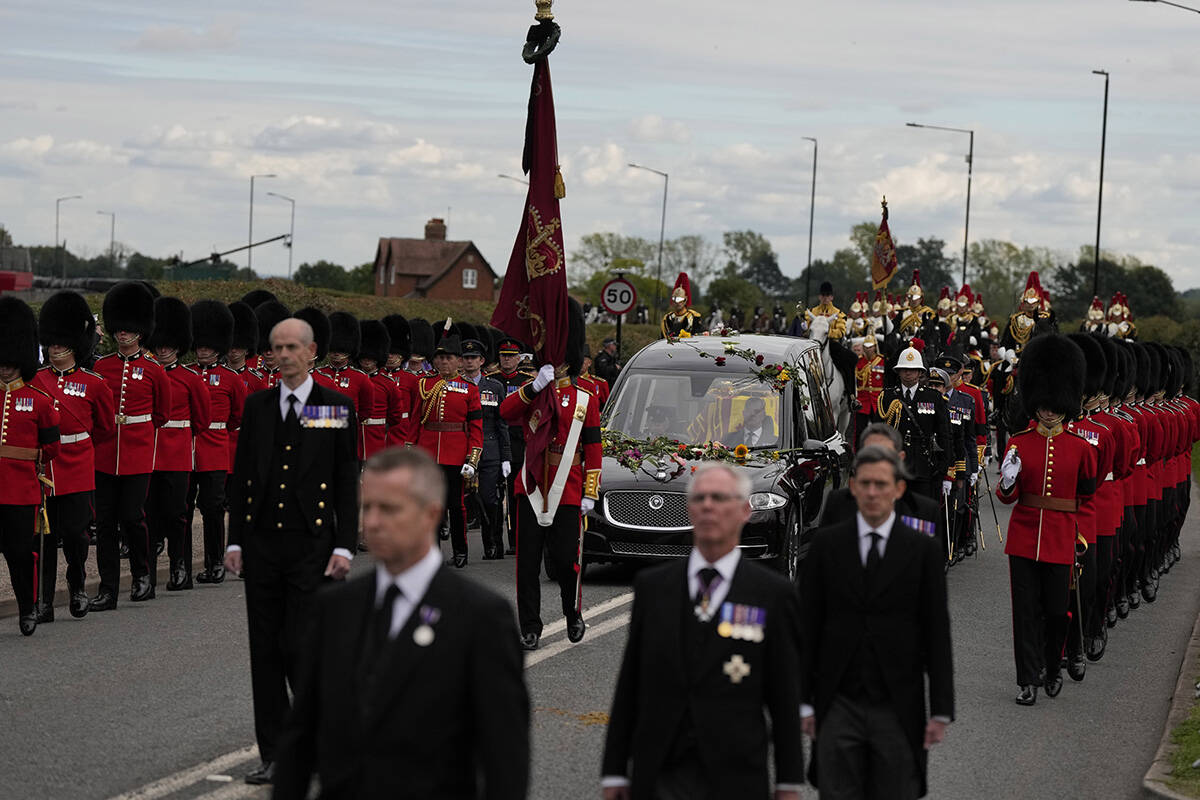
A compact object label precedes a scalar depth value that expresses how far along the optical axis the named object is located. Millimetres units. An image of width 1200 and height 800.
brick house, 107938
